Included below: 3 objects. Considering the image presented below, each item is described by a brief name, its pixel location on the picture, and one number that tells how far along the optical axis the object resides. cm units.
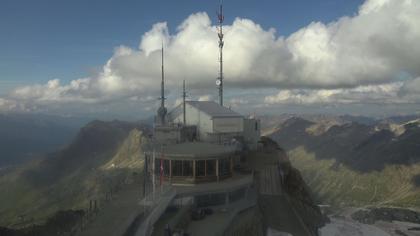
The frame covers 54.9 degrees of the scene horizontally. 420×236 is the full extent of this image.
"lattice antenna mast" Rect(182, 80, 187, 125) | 7400
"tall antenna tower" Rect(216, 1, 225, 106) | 8664
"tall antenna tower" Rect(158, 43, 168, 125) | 7600
